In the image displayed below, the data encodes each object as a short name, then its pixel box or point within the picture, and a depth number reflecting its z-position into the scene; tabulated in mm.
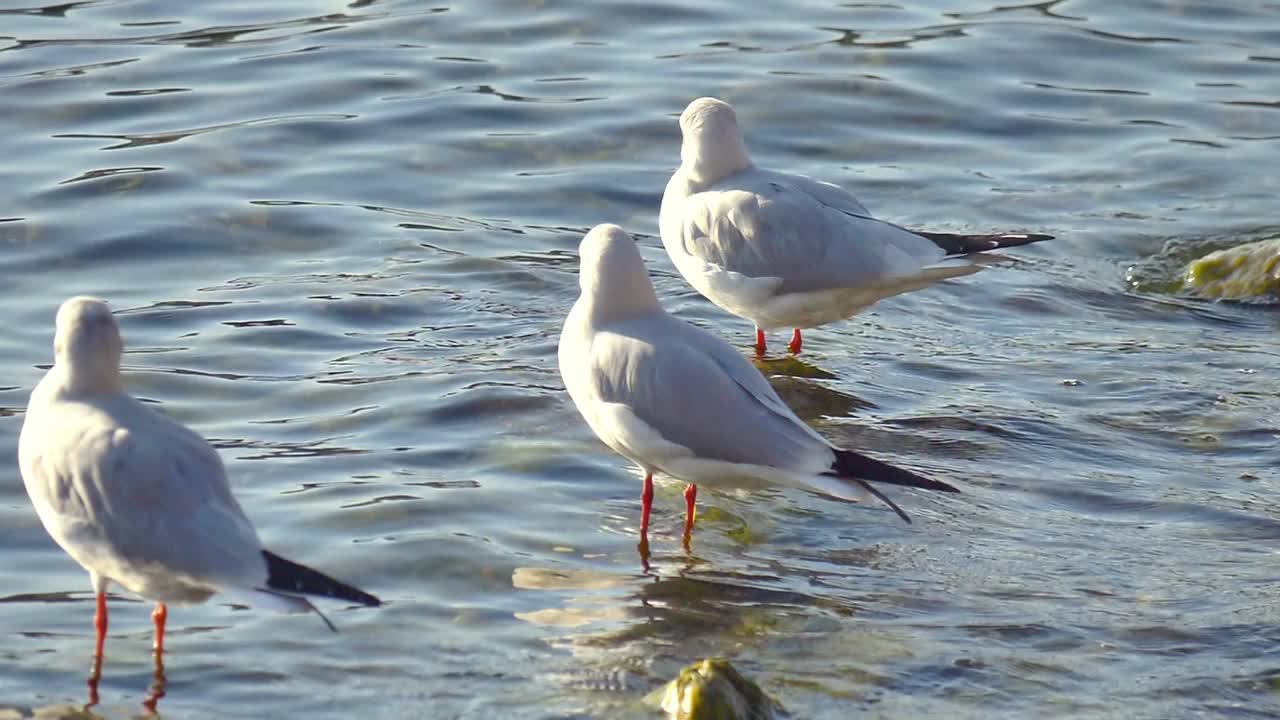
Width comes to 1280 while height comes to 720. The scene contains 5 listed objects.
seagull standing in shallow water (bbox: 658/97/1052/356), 16844
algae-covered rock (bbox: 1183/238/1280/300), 19141
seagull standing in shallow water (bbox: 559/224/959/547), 12805
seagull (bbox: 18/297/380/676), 10227
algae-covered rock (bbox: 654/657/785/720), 10086
